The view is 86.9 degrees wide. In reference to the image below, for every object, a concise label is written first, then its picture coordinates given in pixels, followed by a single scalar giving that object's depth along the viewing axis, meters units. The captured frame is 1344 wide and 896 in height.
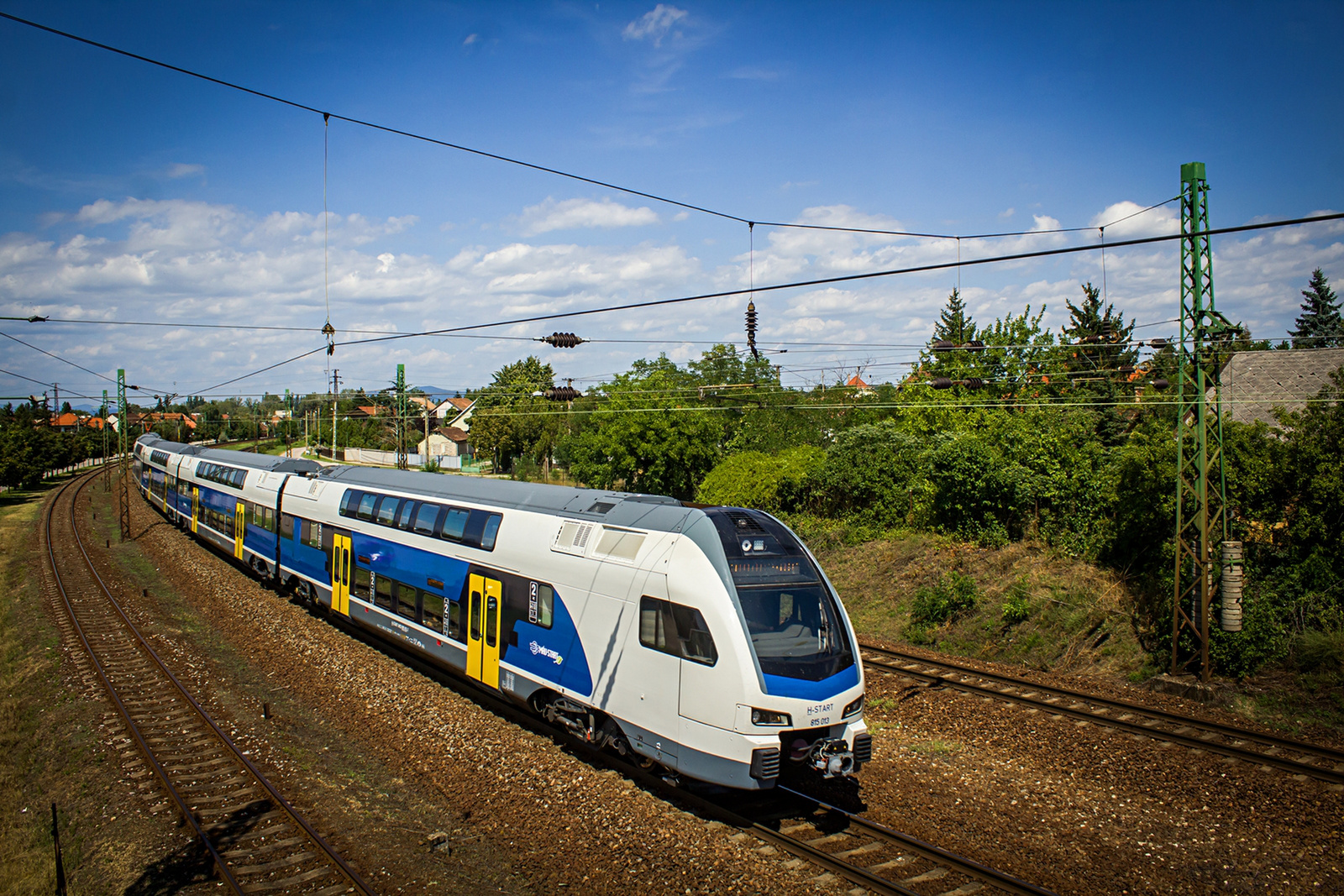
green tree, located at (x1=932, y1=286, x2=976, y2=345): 55.44
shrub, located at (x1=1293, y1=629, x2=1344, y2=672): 12.80
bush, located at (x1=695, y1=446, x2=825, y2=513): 29.55
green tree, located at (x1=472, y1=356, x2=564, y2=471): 62.75
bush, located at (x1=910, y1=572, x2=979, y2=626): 18.83
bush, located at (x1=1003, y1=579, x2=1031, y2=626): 17.55
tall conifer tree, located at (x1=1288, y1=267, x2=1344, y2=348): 49.84
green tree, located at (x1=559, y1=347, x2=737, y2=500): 37.19
